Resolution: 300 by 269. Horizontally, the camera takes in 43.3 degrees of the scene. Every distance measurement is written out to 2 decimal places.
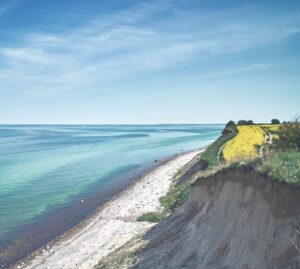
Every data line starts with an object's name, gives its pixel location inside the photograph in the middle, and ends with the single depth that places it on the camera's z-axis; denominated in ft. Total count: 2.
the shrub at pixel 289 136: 86.02
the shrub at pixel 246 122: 231.57
